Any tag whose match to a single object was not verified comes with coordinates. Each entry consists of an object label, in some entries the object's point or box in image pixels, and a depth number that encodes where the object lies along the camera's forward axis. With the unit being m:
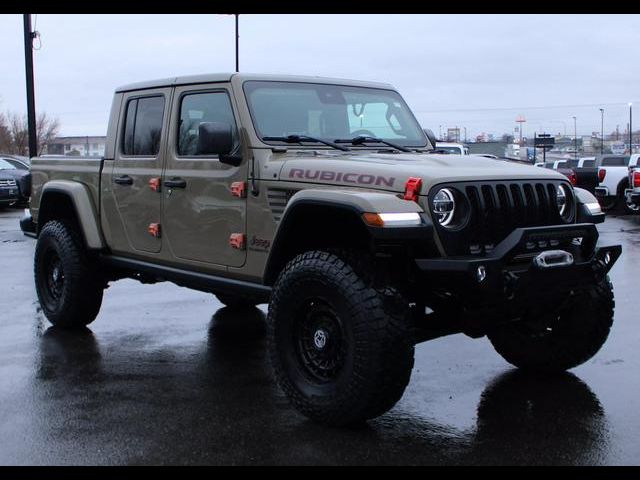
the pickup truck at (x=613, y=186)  21.02
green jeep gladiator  4.23
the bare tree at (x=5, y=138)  58.56
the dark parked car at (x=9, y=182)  21.02
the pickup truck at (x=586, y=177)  24.80
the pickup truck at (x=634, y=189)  16.86
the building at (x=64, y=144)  46.77
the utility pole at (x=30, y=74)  18.52
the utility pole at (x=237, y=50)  30.39
